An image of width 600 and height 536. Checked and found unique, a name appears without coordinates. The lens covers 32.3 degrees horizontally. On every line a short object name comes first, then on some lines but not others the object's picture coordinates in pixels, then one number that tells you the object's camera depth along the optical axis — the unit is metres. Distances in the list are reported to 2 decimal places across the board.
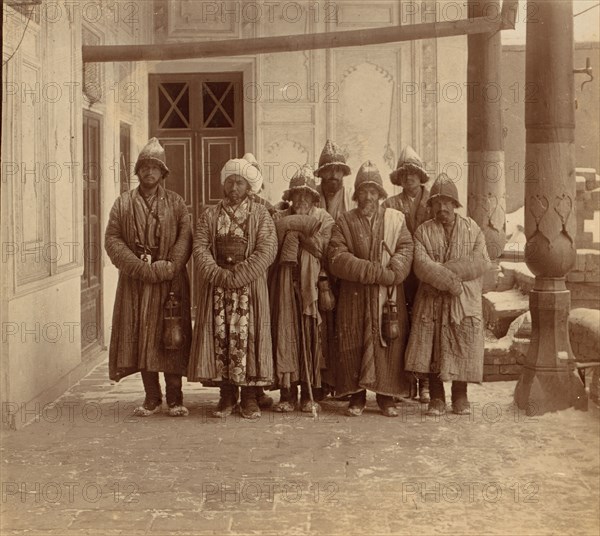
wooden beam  8.24
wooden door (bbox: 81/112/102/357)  9.52
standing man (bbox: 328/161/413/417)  7.39
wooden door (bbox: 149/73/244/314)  12.59
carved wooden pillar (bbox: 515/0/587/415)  7.39
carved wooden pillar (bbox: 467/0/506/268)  9.99
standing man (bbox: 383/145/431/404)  7.87
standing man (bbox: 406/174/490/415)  7.32
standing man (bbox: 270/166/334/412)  7.46
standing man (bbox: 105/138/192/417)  7.40
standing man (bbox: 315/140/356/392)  7.59
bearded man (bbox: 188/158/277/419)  7.29
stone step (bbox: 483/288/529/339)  9.55
